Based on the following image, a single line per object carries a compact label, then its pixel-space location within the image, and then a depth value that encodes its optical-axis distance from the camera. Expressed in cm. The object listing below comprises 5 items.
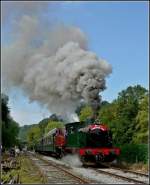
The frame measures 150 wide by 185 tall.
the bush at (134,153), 3055
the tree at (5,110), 7747
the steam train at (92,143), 2870
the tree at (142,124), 5962
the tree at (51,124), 9529
